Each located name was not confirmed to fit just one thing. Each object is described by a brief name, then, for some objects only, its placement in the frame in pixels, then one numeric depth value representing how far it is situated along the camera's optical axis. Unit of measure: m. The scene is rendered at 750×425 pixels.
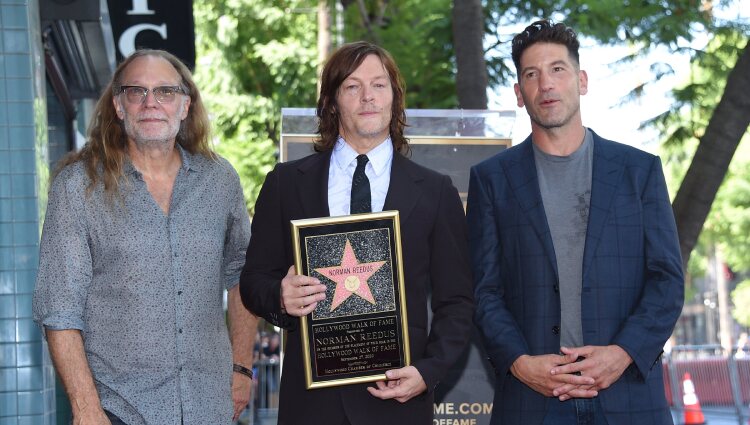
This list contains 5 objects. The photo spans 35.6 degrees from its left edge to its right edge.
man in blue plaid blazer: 4.55
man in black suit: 4.51
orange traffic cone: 20.83
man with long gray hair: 4.57
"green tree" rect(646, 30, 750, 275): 11.23
